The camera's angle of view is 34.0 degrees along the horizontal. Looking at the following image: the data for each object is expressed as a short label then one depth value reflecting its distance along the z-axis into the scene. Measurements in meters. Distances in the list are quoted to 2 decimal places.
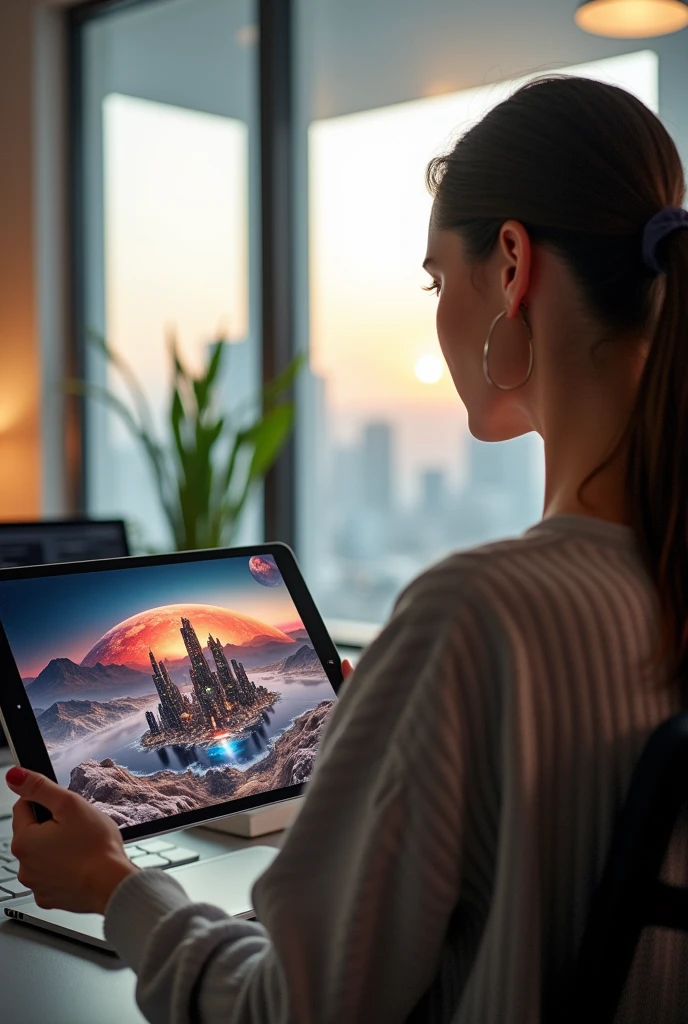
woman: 0.71
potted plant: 3.57
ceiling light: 2.64
